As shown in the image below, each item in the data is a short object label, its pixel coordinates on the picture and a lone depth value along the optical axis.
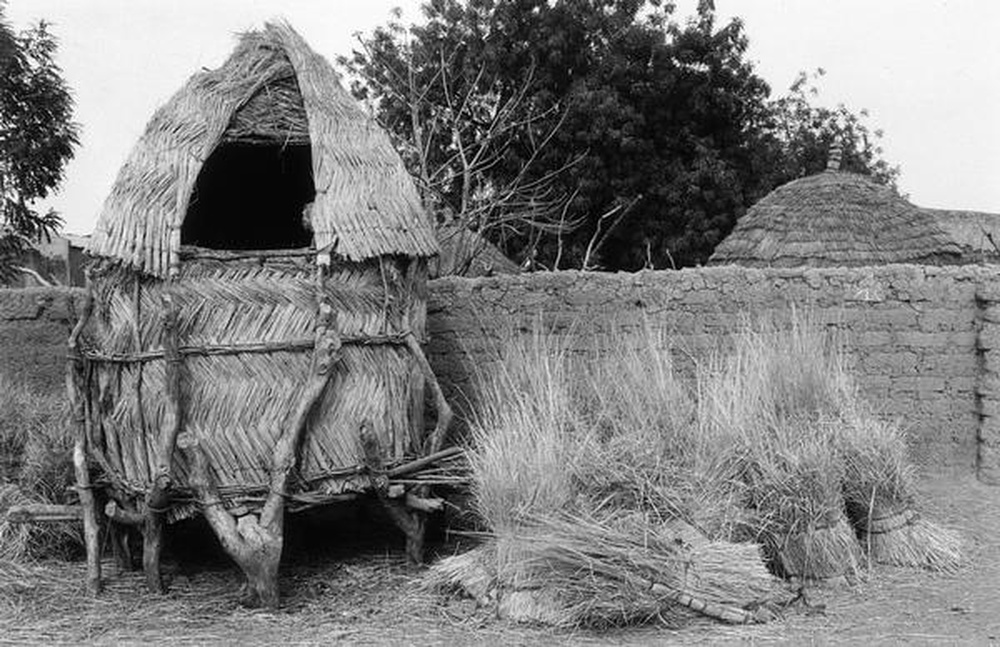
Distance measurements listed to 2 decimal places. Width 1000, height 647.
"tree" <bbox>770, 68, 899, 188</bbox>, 19.50
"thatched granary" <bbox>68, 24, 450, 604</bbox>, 5.00
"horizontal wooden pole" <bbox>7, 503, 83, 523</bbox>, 5.33
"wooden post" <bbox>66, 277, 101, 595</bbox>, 5.20
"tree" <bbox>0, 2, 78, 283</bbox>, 11.38
